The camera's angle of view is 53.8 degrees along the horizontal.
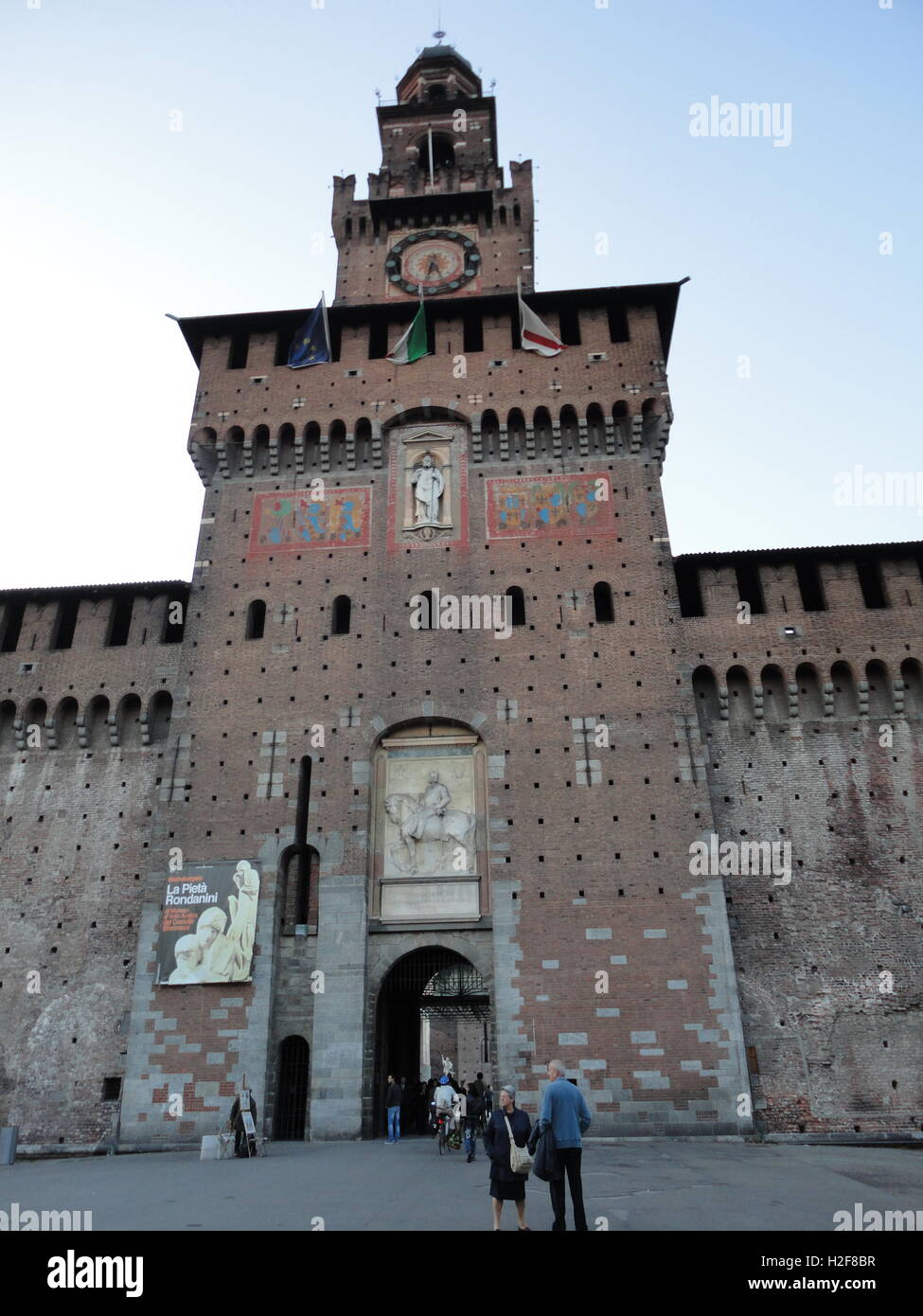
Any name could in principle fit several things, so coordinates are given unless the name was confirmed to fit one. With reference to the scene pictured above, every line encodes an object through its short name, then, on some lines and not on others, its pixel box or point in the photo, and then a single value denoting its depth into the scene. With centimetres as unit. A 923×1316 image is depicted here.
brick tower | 1714
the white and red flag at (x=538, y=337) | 2345
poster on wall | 1783
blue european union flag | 2377
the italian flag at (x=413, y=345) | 2359
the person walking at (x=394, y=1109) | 1597
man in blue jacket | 714
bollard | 1543
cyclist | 1495
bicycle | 1471
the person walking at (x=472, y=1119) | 1327
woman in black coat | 727
